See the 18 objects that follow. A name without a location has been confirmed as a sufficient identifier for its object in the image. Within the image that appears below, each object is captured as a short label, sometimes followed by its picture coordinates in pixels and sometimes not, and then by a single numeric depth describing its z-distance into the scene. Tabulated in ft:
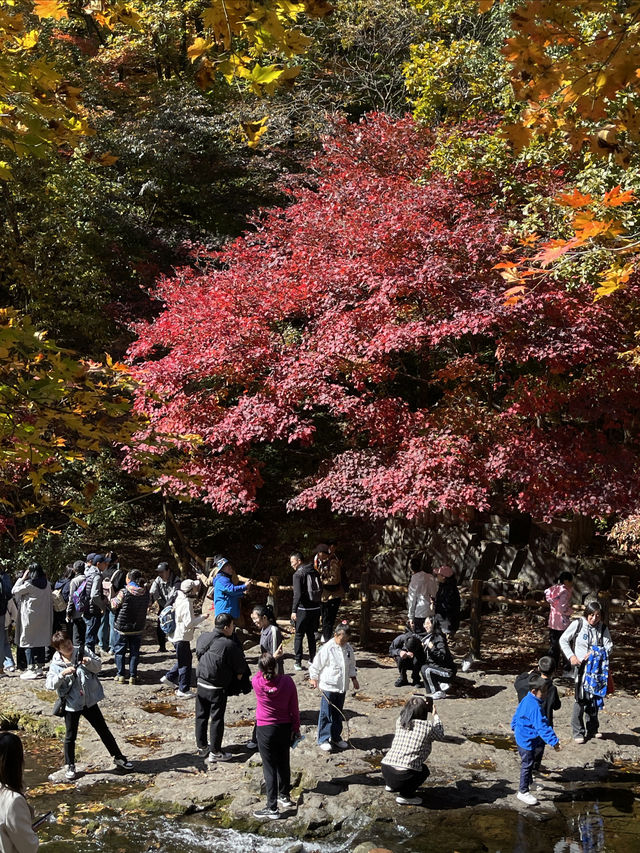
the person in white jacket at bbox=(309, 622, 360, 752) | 28.12
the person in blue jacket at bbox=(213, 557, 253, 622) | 36.52
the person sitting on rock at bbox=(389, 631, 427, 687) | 34.60
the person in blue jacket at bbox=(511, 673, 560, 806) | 24.61
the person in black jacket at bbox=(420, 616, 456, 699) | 34.86
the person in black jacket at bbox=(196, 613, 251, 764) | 27.68
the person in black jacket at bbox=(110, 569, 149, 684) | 36.35
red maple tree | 34.99
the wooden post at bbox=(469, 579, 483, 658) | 40.63
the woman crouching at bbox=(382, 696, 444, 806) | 24.36
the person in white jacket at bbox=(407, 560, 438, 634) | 38.99
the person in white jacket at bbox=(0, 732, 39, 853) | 14.05
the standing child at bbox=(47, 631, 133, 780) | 26.55
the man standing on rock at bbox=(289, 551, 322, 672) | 37.63
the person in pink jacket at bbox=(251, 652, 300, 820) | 23.95
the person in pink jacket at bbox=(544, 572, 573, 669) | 36.50
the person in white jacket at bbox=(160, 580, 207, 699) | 34.04
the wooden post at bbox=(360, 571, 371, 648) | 43.34
